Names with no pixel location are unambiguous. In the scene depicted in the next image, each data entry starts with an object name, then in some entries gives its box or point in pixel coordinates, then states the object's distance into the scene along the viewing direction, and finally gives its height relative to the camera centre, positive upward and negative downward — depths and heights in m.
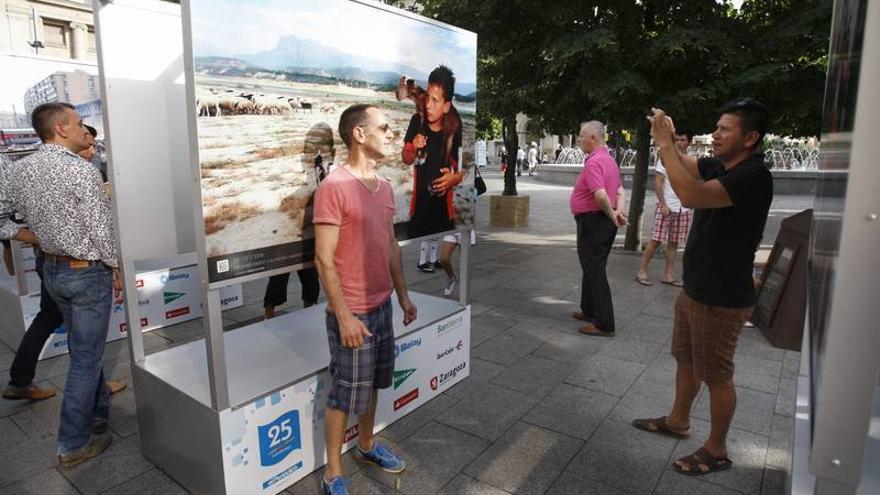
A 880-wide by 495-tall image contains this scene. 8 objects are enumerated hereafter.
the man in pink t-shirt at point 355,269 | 2.42 -0.52
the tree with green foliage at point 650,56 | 6.49 +1.29
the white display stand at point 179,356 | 2.56 -1.13
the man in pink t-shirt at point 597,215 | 4.82 -0.53
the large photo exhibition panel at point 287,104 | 2.22 +0.25
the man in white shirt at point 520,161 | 30.78 -0.24
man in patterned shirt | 2.81 -0.44
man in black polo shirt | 2.54 -0.44
